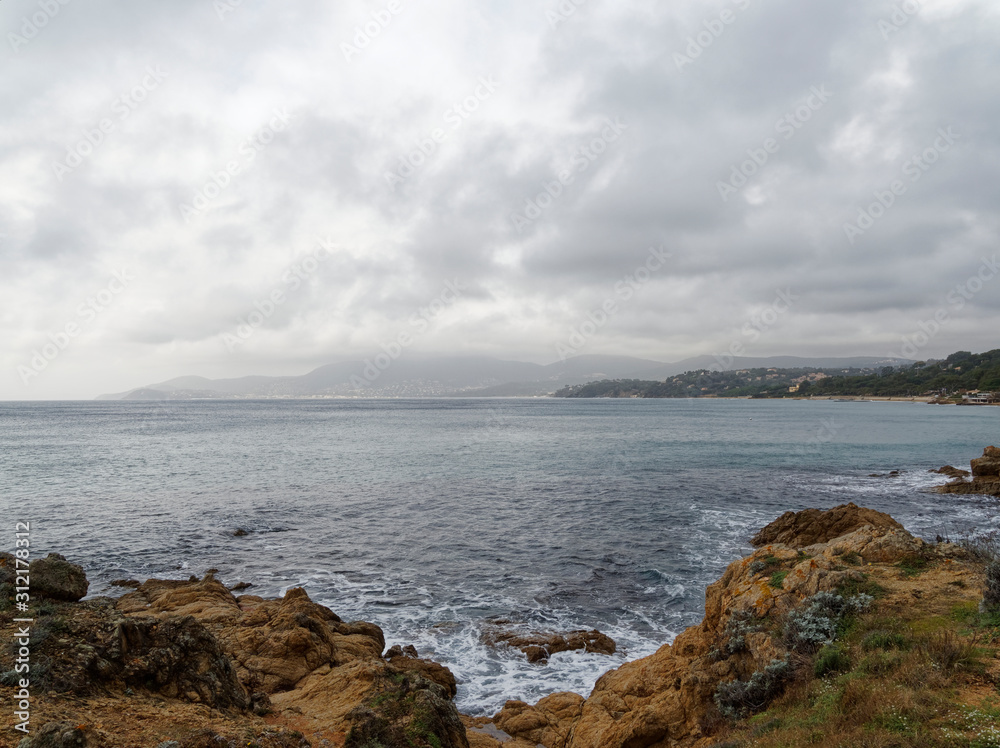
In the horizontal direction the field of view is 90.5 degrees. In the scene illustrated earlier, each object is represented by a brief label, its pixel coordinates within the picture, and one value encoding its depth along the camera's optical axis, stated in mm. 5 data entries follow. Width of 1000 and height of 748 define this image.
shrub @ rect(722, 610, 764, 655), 10008
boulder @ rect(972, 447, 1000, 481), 35250
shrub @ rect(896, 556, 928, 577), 10875
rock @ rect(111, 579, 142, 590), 19031
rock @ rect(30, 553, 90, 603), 10883
